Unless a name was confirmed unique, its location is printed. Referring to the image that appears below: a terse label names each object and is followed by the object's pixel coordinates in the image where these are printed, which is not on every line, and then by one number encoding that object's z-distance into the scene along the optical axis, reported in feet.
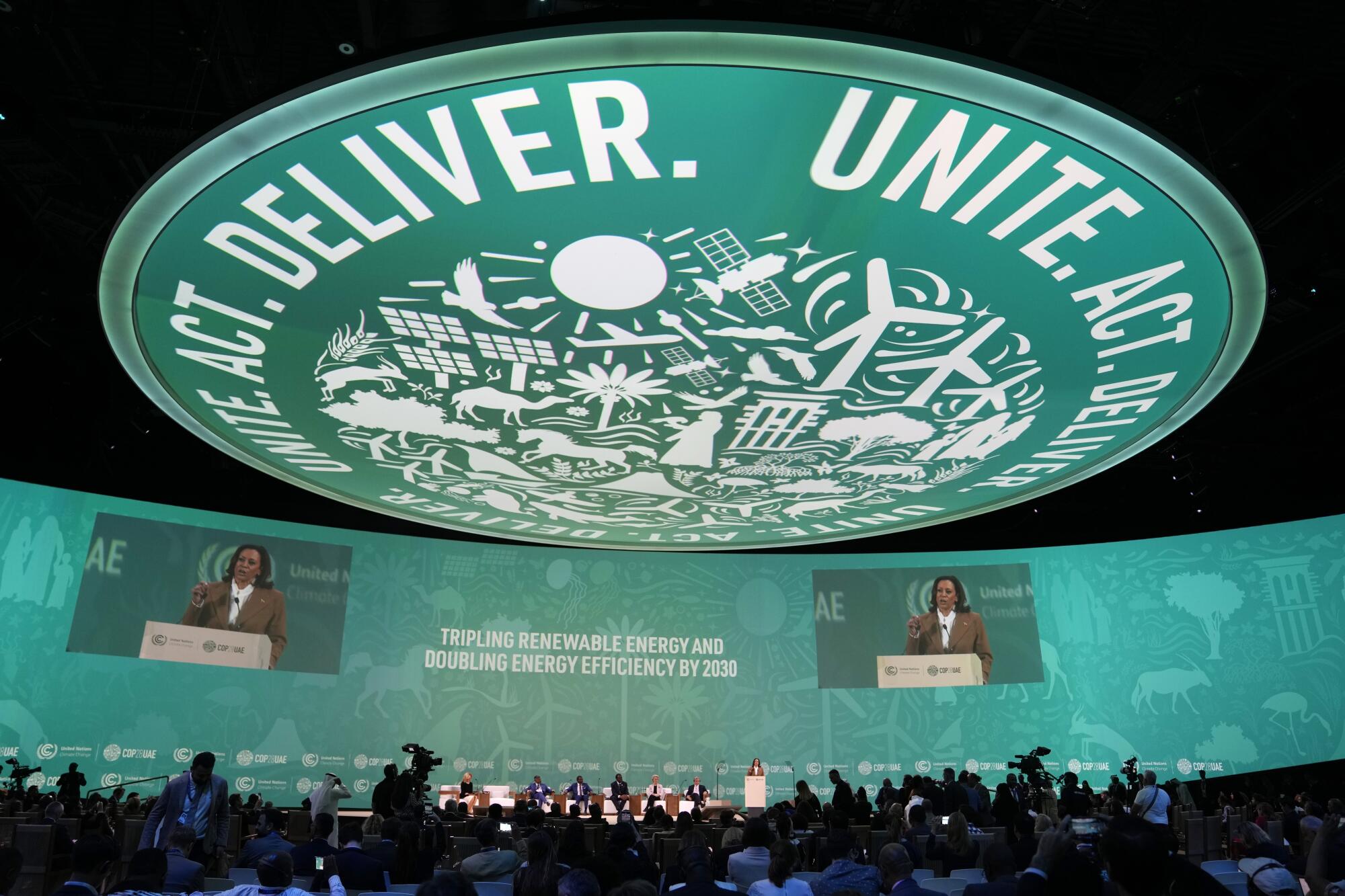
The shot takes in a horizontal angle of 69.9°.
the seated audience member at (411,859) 21.21
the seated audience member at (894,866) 16.25
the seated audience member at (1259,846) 17.57
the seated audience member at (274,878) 14.67
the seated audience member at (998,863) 17.61
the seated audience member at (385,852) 21.90
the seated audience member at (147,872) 14.10
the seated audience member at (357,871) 19.69
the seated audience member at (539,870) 14.90
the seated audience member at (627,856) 20.42
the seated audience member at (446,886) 11.54
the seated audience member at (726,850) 25.54
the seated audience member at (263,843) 21.34
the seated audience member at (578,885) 13.12
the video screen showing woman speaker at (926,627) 64.34
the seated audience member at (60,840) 29.65
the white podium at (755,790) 59.72
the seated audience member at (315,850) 19.81
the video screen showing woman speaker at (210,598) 52.75
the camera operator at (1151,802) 33.60
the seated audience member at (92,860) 13.37
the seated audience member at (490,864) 20.46
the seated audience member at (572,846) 20.49
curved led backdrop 55.57
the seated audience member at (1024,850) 22.70
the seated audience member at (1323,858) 16.07
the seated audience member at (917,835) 26.83
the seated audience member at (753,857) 21.91
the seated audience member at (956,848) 26.89
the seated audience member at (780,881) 17.03
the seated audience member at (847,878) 17.33
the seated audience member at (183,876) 17.89
